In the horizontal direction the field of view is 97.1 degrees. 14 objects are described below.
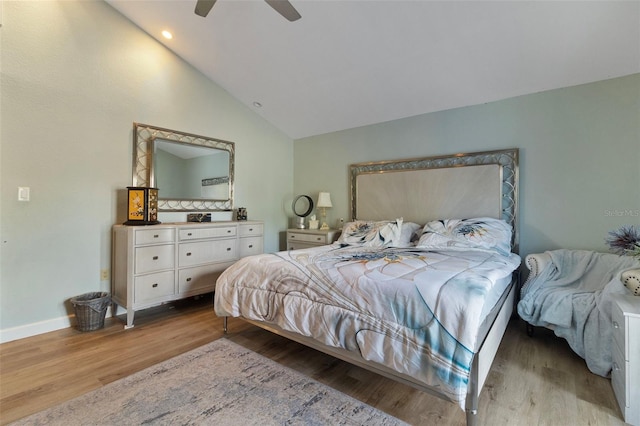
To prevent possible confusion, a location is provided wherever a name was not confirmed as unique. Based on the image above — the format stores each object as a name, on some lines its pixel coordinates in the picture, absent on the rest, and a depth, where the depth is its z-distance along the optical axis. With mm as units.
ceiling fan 1962
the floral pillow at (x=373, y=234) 3055
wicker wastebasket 2469
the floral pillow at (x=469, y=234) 2637
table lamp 4211
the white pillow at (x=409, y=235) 3082
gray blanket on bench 1852
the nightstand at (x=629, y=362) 1418
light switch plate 2386
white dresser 2582
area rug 1440
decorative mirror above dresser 3113
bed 1328
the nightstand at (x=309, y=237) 3916
